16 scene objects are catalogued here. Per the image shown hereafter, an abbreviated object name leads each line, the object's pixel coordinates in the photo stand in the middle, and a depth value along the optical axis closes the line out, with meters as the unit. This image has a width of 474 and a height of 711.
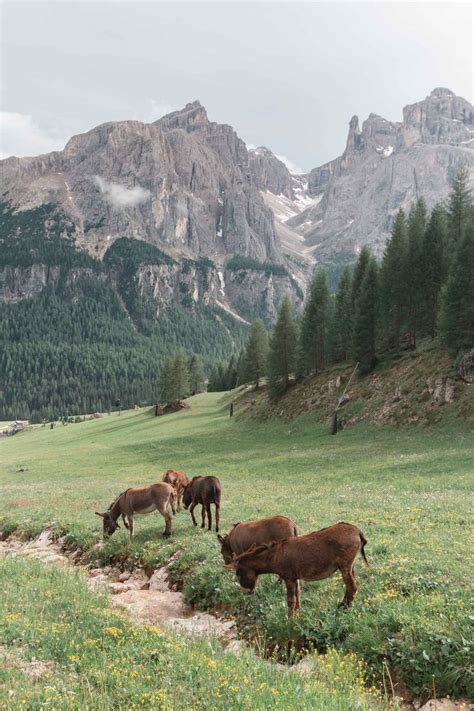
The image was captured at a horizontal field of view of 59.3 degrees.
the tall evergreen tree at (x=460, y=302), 43.03
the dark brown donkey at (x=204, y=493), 17.48
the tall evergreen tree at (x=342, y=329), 66.69
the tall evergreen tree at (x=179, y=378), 101.12
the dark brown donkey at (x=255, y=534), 11.59
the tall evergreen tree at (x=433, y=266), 56.69
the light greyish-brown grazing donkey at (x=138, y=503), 17.48
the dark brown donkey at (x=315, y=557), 9.30
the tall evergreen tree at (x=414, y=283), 57.03
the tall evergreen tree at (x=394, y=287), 58.66
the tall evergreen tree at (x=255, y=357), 87.92
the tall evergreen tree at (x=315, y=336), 68.38
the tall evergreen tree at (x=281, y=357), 70.00
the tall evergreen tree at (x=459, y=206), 60.59
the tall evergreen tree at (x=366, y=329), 56.91
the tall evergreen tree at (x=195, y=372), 135.12
